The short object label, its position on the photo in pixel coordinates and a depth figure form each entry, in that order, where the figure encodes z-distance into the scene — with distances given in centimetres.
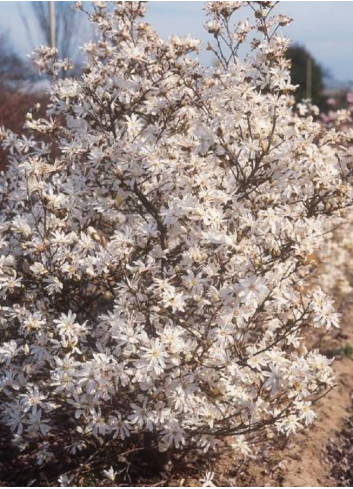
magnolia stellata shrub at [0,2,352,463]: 317
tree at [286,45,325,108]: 2683
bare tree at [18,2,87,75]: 1825
